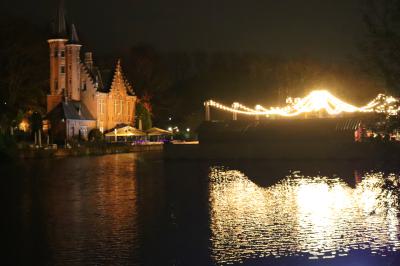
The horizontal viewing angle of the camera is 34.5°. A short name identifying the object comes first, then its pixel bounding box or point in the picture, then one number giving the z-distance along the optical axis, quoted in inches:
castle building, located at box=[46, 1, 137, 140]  3029.0
